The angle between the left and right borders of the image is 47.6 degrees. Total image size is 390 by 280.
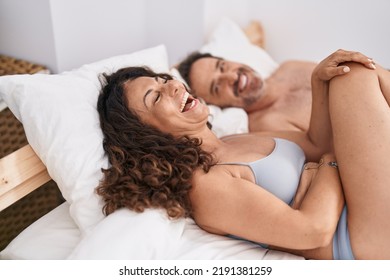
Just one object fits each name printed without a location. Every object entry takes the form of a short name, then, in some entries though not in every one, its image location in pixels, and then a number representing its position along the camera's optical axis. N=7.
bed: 0.95
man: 1.63
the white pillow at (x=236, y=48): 1.89
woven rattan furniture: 1.35
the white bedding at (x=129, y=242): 0.93
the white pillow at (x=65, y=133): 1.04
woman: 0.94
